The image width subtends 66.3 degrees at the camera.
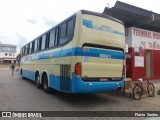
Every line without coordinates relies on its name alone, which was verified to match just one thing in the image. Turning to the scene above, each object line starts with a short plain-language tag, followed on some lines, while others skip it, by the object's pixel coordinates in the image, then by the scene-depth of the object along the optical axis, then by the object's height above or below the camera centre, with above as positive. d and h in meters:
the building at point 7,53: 56.81 +4.90
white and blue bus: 4.40 +0.31
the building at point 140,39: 7.22 +1.70
